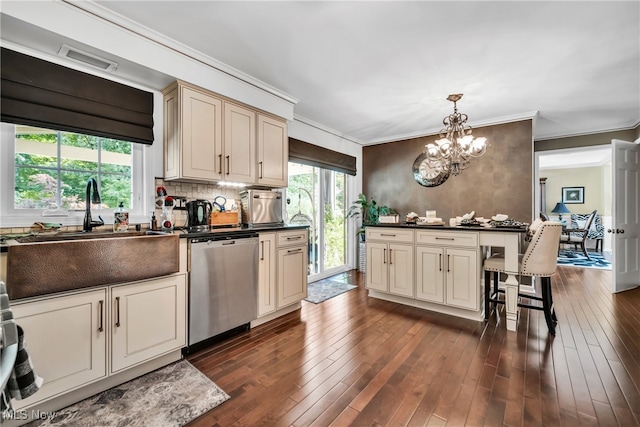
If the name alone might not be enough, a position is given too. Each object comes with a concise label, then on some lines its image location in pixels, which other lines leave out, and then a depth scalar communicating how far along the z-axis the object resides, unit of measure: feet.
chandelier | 10.21
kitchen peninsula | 8.81
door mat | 11.96
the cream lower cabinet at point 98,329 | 4.99
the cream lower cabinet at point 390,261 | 10.75
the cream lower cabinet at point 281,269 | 9.20
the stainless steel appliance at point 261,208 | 9.94
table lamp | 25.96
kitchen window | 6.33
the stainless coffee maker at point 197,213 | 8.95
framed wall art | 26.08
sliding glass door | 14.08
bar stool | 8.35
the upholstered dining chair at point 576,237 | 20.97
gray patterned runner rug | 5.04
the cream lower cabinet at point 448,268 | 9.36
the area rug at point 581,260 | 18.27
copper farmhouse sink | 4.75
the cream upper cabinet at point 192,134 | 7.97
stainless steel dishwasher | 7.33
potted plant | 16.63
